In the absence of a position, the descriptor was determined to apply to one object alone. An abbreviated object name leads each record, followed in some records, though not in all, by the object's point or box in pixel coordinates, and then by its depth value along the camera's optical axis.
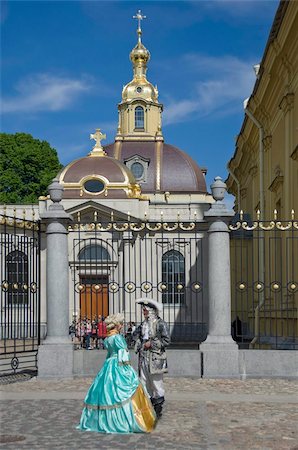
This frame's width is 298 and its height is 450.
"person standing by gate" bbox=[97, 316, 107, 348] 16.83
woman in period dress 8.91
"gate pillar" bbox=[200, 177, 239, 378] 13.85
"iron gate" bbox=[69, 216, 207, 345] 14.55
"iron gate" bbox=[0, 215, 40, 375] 14.56
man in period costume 9.95
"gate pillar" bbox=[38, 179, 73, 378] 14.12
